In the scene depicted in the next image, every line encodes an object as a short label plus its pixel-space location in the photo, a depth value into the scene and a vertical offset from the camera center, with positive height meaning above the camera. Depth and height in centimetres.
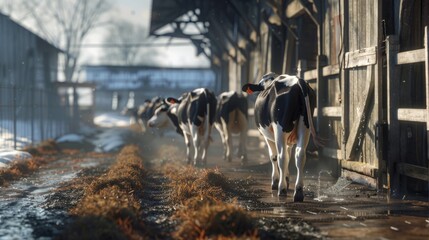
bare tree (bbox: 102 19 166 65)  9612 +1310
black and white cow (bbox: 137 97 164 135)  2818 +58
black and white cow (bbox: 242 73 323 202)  933 +3
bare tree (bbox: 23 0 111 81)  6906 +1151
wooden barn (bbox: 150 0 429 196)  942 +68
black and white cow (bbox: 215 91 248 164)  1714 +15
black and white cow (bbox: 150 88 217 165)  1581 +12
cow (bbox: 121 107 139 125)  4225 +58
